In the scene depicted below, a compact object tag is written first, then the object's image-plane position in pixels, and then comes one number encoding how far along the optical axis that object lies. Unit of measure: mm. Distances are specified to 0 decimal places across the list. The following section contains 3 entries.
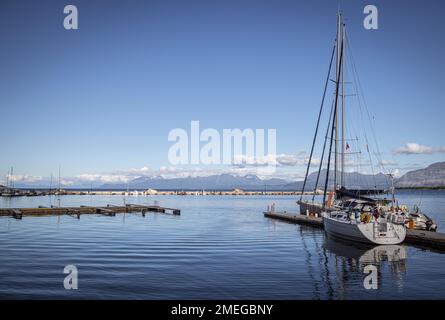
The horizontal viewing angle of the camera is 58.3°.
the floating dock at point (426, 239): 34250
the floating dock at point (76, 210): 65269
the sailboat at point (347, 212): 35406
